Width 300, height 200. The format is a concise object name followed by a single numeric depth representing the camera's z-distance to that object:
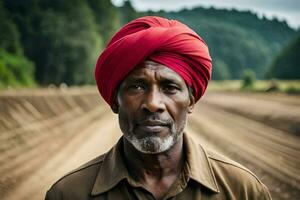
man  2.78
